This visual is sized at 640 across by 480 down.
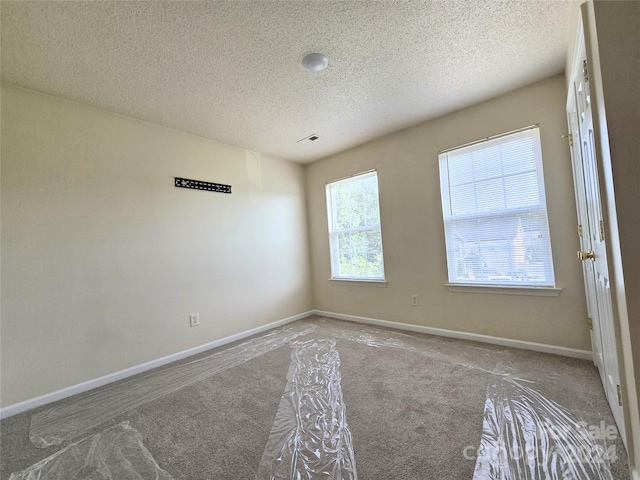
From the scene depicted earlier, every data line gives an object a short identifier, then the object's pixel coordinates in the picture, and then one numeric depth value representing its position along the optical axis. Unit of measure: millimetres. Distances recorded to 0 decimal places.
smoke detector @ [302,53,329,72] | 1975
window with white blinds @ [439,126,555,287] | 2523
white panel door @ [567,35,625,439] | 1392
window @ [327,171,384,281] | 3736
